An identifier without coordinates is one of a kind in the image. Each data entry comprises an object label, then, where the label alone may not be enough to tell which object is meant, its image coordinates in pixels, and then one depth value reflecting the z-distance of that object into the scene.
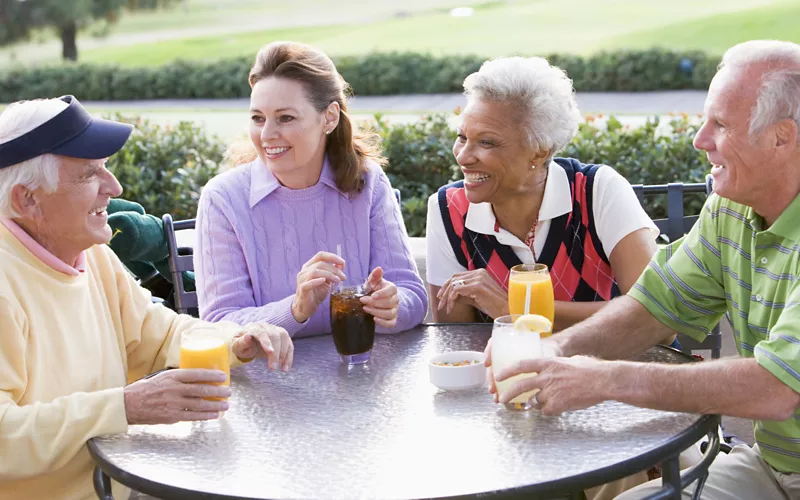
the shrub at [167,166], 5.88
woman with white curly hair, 3.07
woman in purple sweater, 3.09
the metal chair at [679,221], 3.34
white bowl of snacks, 2.33
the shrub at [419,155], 5.75
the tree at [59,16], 22.77
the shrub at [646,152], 5.32
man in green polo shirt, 2.06
